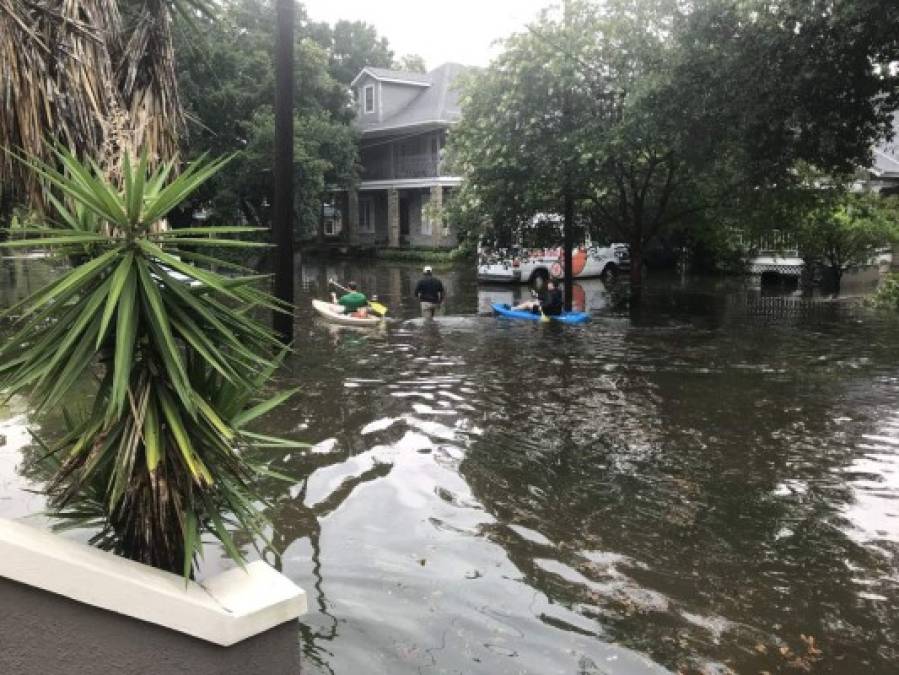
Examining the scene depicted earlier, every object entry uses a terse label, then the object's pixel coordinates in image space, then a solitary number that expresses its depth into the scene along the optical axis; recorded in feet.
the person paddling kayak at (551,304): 69.00
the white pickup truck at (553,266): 98.58
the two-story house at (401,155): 140.15
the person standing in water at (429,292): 69.62
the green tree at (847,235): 90.27
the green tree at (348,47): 168.86
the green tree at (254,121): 111.45
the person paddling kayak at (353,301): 66.54
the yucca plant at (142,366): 11.03
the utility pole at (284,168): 27.76
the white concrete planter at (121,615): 10.37
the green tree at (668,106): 41.91
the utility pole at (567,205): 62.54
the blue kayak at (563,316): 68.13
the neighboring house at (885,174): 113.72
